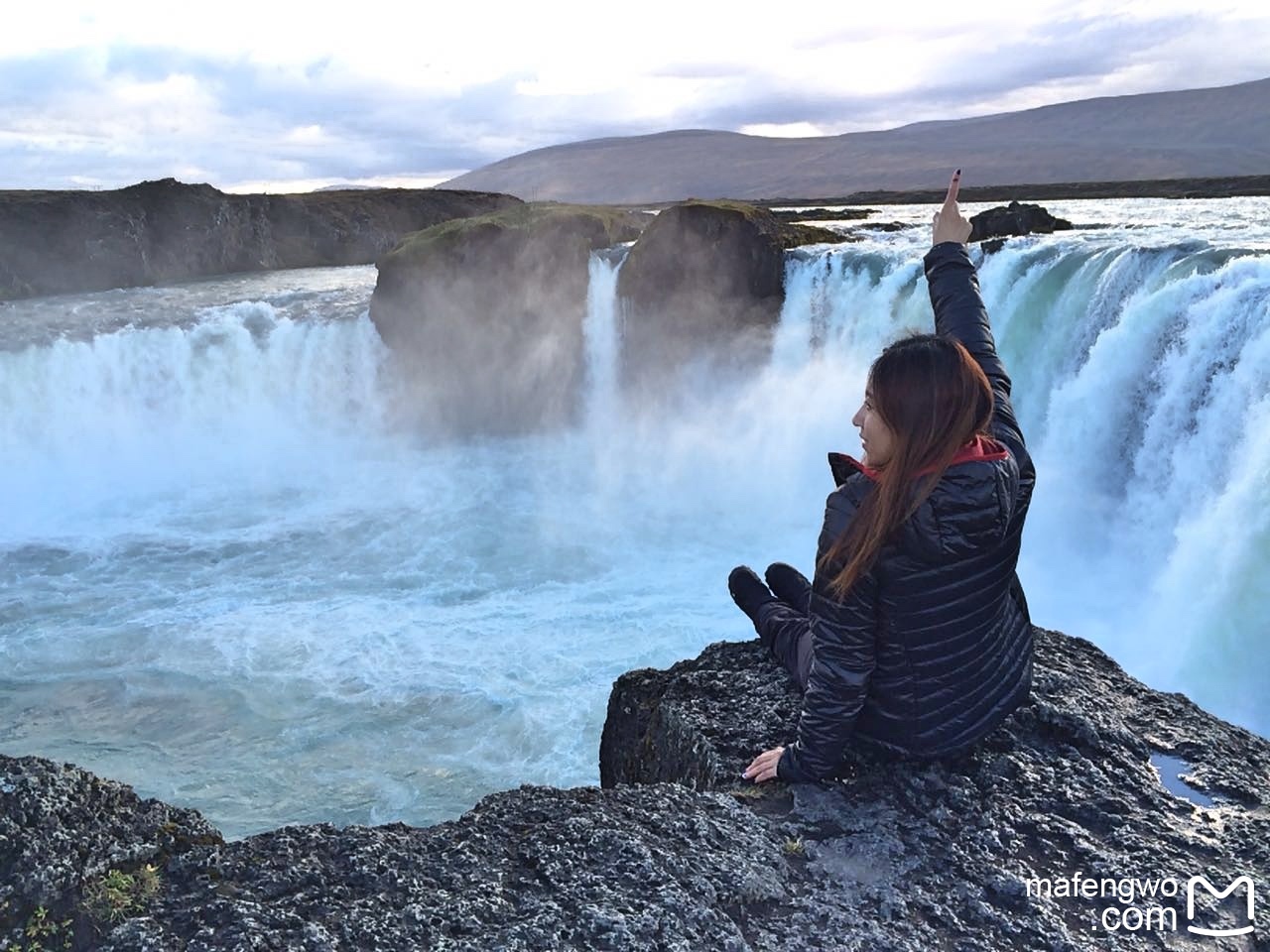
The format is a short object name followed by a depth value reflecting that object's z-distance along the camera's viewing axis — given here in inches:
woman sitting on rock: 111.0
